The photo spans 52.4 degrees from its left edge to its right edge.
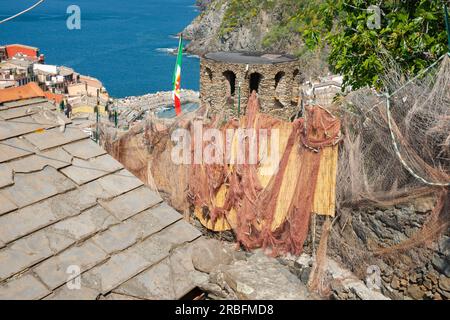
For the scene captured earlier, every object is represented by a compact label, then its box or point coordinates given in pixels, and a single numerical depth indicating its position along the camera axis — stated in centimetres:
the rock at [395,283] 692
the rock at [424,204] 627
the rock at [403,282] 680
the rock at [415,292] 654
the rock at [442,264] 610
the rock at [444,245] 607
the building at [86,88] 6010
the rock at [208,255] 360
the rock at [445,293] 613
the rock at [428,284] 640
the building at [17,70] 5575
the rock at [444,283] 612
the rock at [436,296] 626
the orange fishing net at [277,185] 766
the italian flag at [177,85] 2843
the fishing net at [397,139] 584
